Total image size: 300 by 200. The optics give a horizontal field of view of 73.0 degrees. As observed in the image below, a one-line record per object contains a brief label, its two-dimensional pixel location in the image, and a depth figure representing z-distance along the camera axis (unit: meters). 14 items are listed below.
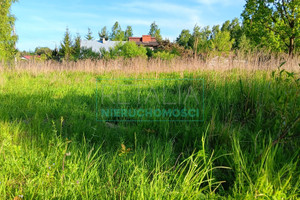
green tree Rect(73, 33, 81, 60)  27.82
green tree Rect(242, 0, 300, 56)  14.80
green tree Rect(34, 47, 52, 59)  70.56
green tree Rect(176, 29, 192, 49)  51.27
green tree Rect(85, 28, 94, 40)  47.97
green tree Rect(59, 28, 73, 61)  27.78
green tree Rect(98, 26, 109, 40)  63.50
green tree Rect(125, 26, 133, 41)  72.55
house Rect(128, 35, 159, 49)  58.58
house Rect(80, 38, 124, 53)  46.72
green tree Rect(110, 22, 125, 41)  63.12
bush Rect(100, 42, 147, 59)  23.31
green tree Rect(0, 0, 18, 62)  18.25
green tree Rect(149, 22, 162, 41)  72.12
